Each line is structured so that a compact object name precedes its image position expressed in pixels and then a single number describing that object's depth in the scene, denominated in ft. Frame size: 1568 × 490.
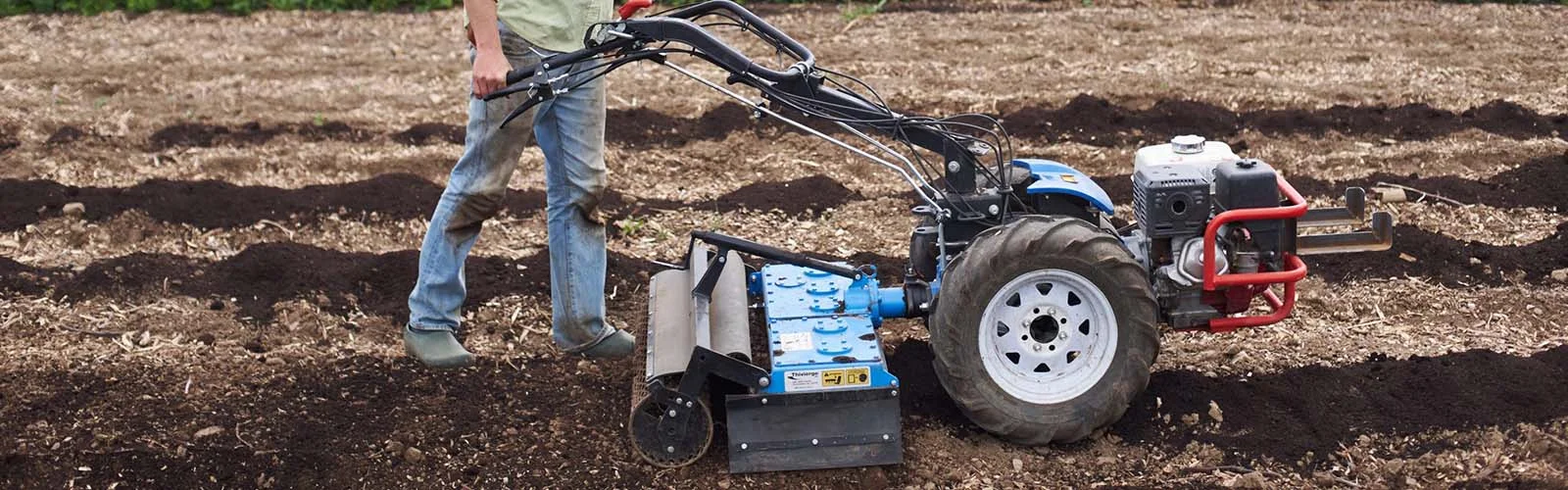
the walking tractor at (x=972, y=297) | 13.84
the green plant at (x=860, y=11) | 34.86
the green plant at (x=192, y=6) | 36.68
